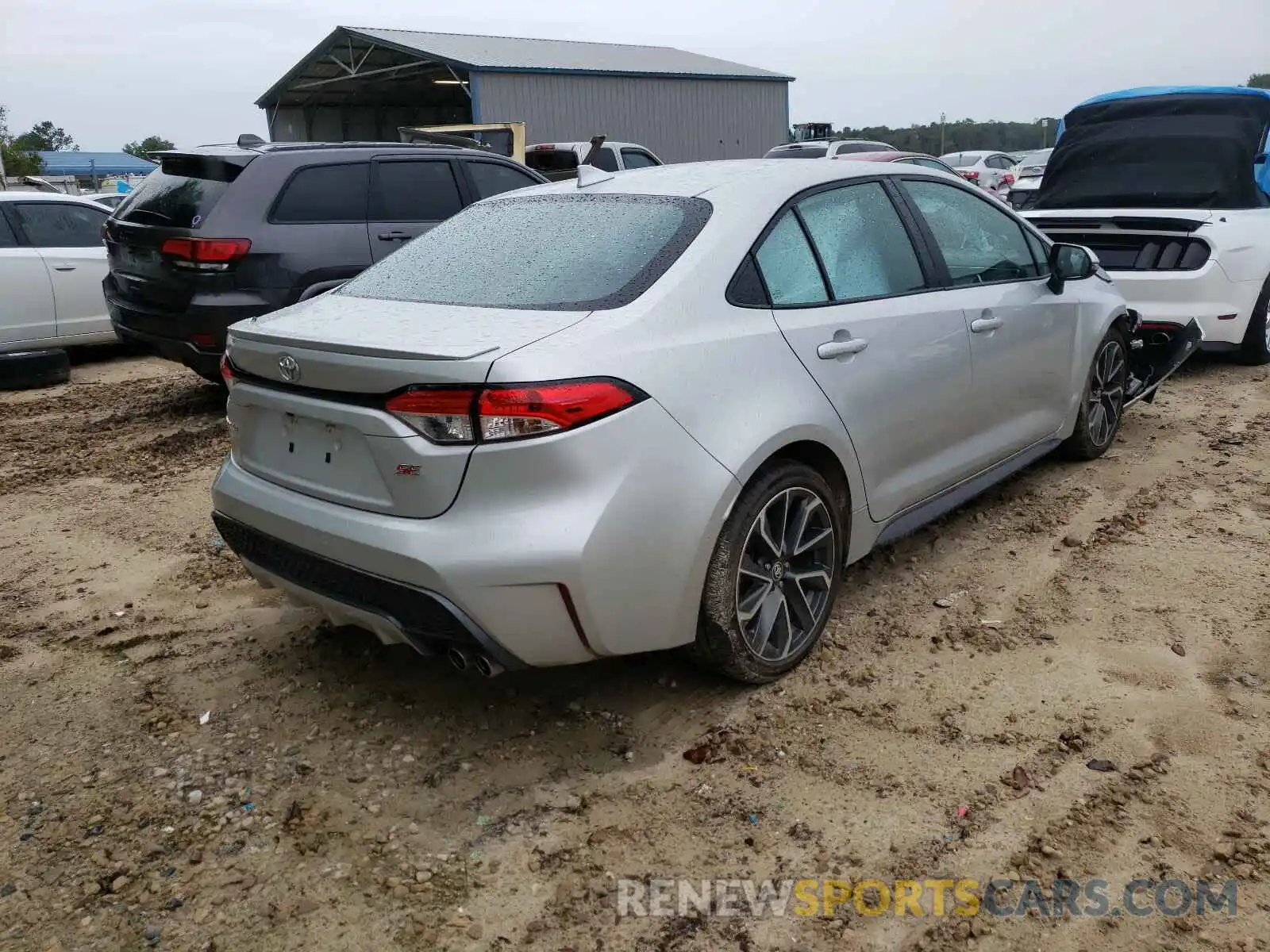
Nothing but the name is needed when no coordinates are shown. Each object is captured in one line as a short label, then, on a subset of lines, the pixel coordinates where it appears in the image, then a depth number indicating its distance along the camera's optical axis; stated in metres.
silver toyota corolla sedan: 2.61
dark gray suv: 6.10
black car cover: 7.39
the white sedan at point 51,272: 8.47
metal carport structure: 24.66
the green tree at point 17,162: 47.50
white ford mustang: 6.80
